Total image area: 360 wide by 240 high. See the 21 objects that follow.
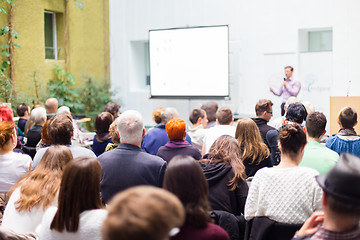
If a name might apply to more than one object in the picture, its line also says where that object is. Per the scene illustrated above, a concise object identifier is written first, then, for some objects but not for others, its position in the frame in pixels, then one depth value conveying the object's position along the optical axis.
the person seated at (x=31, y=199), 2.69
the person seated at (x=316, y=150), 3.29
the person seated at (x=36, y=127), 5.48
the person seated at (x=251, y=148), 4.07
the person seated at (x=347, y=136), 4.27
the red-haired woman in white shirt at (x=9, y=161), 3.64
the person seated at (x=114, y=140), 4.29
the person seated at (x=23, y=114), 6.84
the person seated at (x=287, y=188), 2.67
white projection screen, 10.22
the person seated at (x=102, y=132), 4.97
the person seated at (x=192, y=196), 1.91
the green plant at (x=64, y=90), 10.65
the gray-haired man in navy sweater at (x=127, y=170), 3.25
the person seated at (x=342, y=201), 1.63
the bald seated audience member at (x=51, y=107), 7.09
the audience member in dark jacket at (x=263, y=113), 5.30
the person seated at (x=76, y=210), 2.16
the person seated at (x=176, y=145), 4.17
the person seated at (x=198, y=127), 5.95
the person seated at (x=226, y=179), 3.31
